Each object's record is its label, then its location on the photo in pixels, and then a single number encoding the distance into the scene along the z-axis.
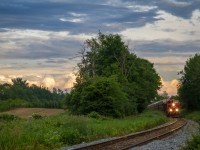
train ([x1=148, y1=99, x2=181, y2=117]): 76.12
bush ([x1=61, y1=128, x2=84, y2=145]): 23.66
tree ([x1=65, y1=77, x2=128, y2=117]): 54.03
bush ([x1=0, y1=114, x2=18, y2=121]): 46.08
